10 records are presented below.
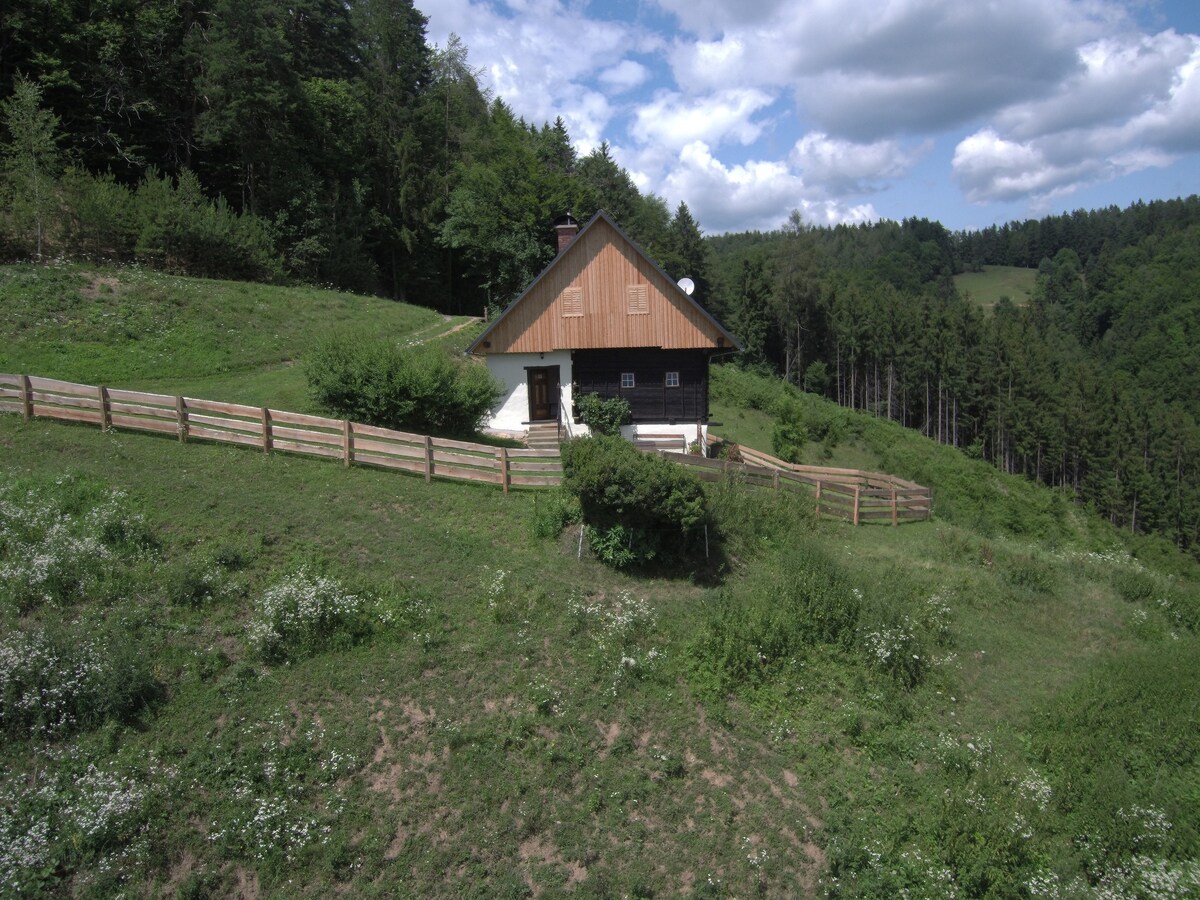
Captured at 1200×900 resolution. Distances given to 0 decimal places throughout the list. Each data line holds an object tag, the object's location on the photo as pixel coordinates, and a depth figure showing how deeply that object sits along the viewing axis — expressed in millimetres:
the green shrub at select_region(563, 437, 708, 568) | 13891
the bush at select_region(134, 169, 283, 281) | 32688
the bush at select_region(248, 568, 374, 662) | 10766
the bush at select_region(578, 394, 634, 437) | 24547
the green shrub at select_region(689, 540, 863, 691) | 11820
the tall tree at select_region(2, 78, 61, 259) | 29344
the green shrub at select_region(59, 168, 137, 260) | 30516
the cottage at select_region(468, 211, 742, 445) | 24031
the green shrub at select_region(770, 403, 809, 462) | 31062
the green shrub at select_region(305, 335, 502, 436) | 18766
